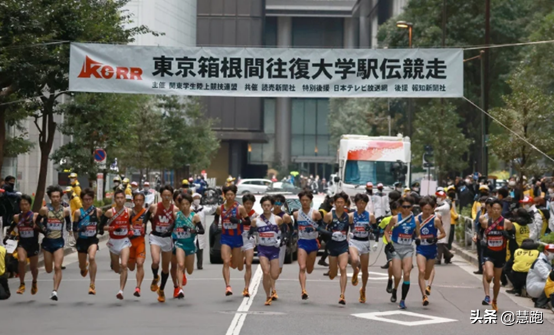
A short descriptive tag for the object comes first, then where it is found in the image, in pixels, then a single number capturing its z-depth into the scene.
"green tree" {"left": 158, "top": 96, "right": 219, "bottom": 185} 63.09
